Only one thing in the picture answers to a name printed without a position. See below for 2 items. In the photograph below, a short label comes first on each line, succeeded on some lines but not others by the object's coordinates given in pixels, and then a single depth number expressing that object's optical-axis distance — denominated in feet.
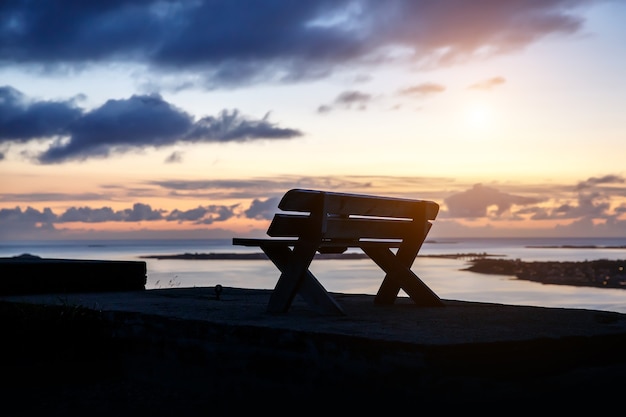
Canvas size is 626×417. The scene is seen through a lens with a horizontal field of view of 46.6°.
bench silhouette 21.72
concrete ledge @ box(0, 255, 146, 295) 29.37
